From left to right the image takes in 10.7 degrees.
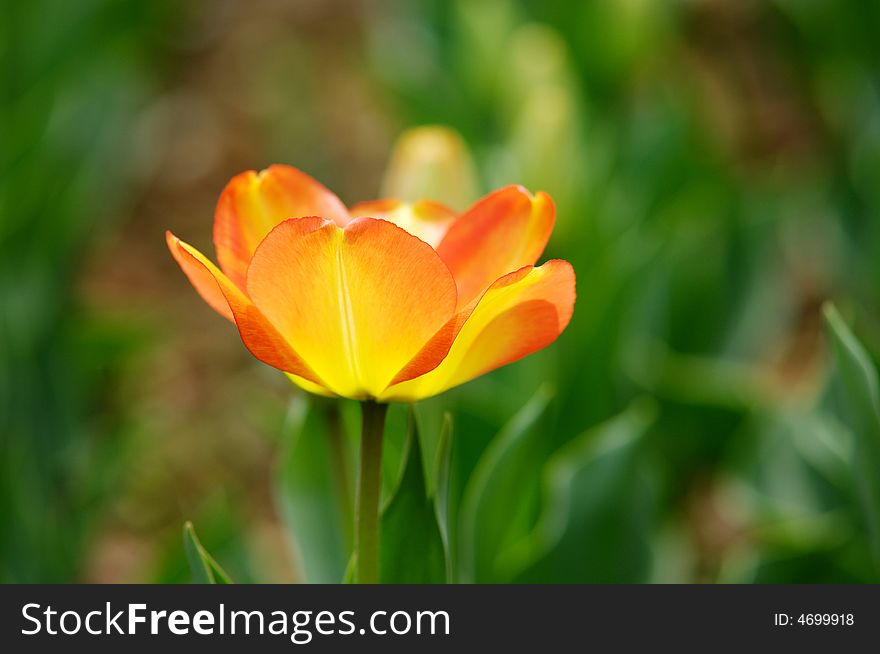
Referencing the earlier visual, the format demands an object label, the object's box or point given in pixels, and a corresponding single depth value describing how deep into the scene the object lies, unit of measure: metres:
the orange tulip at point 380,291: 0.99
